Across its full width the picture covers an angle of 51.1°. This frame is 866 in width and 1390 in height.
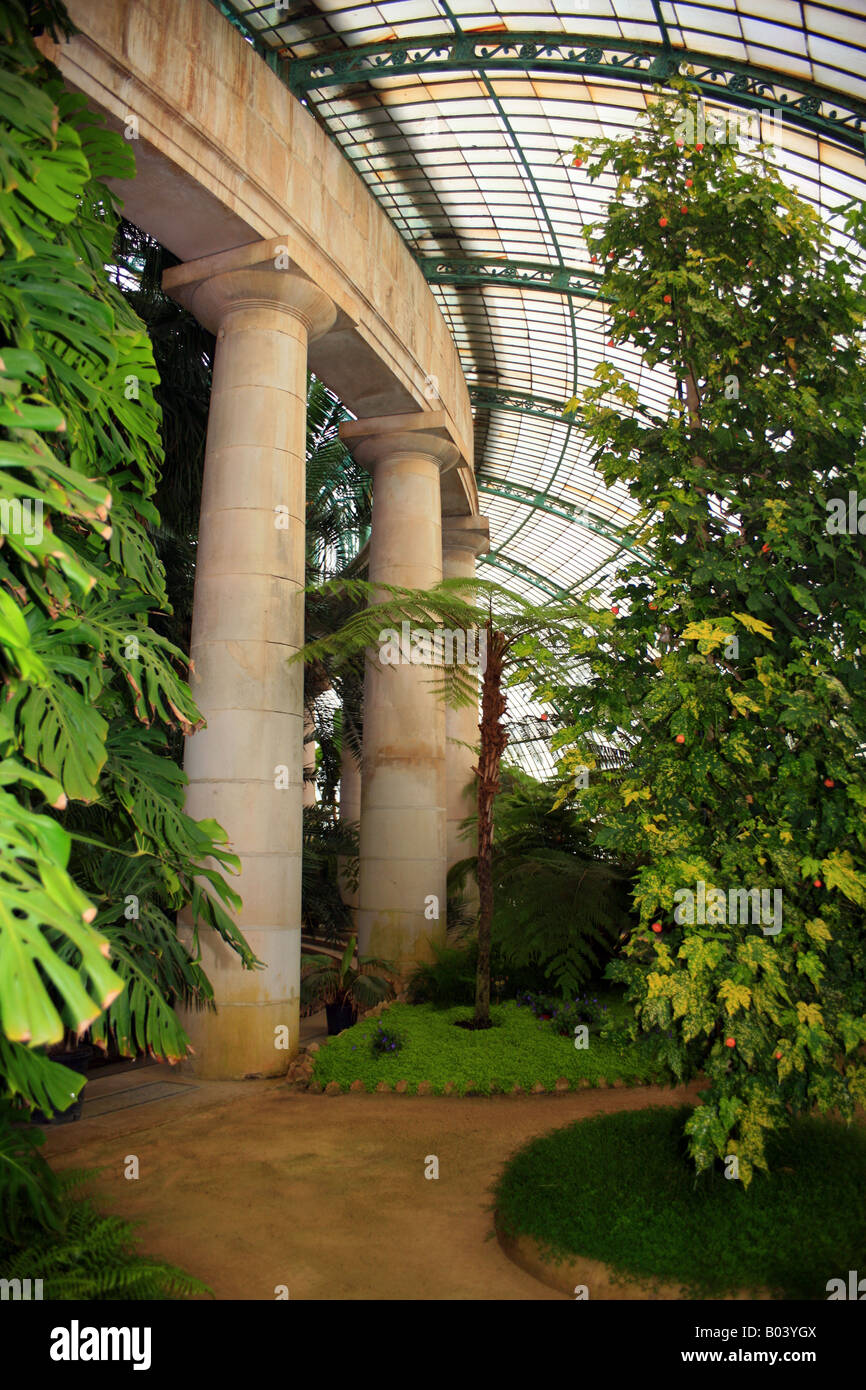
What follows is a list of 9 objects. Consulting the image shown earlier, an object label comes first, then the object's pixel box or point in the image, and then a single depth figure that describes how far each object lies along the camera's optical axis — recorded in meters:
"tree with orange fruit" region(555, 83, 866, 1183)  3.89
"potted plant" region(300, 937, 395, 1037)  9.12
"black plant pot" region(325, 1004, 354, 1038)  9.21
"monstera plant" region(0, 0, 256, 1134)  1.81
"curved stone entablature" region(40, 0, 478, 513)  6.89
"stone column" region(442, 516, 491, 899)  15.98
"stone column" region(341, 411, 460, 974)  11.13
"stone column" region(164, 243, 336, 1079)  7.67
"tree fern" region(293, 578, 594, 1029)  8.20
